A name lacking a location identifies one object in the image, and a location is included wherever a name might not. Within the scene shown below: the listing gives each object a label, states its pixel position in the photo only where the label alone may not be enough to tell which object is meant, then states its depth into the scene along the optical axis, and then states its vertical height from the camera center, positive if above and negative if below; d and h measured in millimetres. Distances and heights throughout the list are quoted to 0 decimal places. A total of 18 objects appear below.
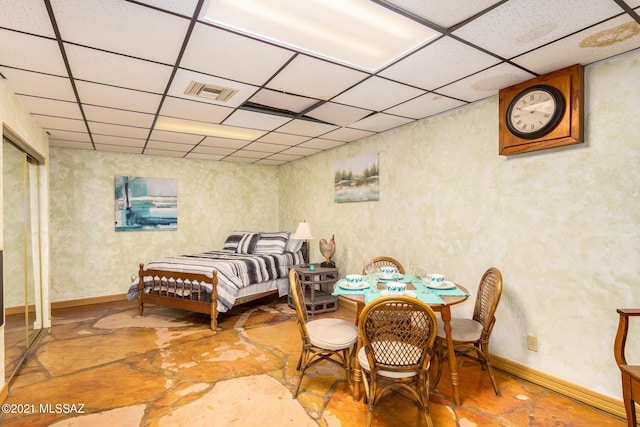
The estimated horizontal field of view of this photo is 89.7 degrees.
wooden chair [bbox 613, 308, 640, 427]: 1653 -870
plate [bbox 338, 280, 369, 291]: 2474 -590
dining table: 2211 -624
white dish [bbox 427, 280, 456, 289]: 2514 -608
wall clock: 2299 +732
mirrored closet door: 2670 -364
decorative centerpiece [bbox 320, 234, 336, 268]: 4812 -588
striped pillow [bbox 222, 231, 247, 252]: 5674 -512
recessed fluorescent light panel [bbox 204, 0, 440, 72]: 1632 +1035
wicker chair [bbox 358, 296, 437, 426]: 1833 -807
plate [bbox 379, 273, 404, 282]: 2807 -588
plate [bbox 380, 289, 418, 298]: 2225 -587
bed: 4027 -904
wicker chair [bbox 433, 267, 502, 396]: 2335 -926
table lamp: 4973 -335
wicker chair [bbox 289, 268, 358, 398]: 2309 -929
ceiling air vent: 2633 +1041
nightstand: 4395 -1111
